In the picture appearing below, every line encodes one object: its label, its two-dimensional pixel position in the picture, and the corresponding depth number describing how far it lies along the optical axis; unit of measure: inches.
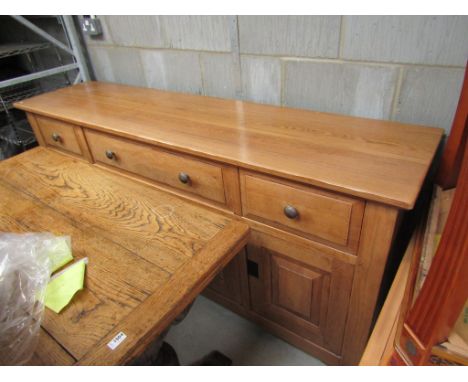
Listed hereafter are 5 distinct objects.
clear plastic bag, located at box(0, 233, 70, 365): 25.3
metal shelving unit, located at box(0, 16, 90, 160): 72.3
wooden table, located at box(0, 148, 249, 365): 25.7
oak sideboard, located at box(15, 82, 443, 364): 34.3
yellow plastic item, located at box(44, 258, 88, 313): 28.5
